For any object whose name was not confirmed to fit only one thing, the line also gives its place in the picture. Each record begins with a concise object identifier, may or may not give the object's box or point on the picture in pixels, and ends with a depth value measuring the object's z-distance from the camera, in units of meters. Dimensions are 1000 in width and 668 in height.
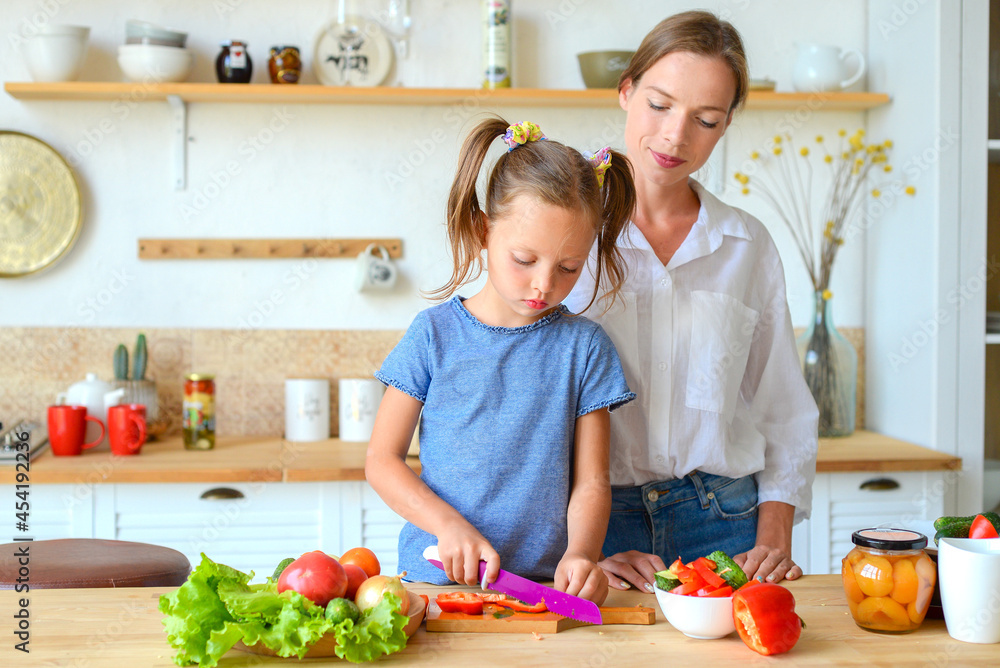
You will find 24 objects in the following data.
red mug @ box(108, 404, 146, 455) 2.19
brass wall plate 2.43
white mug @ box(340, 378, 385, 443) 2.39
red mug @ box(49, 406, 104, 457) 2.18
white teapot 2.28
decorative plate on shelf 2.45
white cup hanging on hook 2.47
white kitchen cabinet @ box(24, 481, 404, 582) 2.07
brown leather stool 1.33
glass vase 2.43
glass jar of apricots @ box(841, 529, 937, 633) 0.89
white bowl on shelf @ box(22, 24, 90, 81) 2.30
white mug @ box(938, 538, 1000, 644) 0.86
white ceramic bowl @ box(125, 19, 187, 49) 2.32
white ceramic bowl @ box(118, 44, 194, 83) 2.31
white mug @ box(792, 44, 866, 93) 2.46
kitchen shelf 2.30
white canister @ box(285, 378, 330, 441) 2.40
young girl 1.08
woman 1.18
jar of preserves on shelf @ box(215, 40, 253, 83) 2.36
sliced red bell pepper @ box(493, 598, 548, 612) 0.93
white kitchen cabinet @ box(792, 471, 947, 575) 2.22
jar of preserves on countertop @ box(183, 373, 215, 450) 2.30
